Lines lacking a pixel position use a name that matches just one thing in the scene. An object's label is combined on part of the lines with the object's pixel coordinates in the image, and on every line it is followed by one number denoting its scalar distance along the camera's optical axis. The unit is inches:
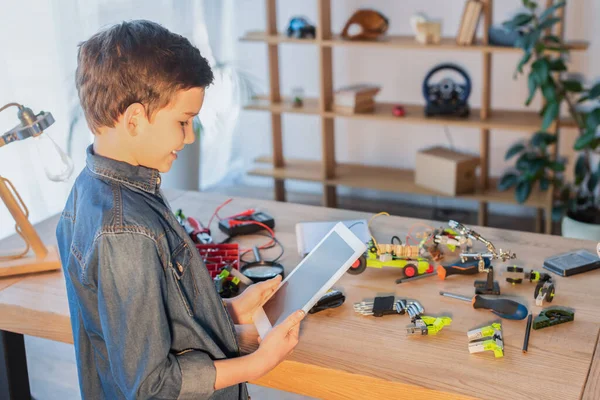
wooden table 51.5
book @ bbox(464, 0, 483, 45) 137.6
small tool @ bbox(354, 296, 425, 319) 61.1
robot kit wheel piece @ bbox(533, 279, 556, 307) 61.7
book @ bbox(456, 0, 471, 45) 138.3
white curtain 115.2
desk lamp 66.5
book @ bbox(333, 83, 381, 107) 151.7
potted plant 125.6
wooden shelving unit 142.2
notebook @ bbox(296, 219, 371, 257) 73.1
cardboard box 146.9
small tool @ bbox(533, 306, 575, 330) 58.1
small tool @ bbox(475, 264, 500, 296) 63.7
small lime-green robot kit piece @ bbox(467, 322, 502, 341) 56.4
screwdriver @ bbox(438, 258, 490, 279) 67.2
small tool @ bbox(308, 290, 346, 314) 62.7
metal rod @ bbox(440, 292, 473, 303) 63.0
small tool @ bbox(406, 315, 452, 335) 57.9
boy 46.6
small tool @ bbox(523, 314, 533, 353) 55.2
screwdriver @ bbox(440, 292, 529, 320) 59.9
